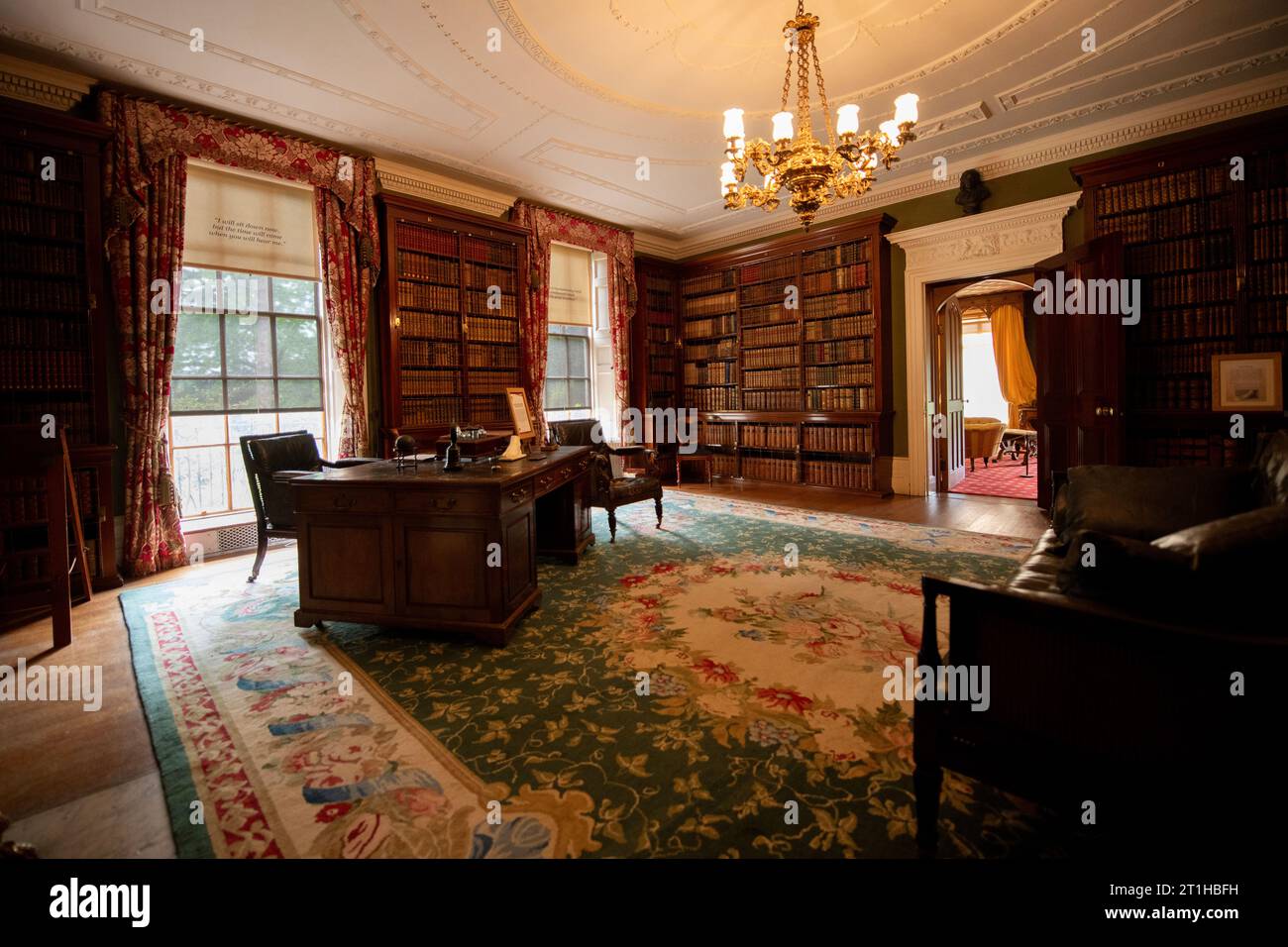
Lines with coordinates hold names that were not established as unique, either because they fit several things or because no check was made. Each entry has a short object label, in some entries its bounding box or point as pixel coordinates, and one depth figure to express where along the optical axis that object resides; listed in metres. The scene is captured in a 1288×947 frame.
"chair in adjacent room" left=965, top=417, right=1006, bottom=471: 10.13
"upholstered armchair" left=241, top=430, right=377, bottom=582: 4.03
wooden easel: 3.06
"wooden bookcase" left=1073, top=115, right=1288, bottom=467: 4.68
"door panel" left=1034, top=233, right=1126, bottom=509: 4.88
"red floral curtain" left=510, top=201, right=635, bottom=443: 7.12
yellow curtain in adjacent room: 11.55
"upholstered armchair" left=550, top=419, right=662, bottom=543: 4.96
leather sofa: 1.20
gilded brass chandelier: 3.56
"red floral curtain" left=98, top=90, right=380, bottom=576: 4.34
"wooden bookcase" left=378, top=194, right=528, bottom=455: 5.92
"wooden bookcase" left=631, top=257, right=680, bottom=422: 8.59
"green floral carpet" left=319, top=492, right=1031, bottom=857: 1.68
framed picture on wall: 4.60
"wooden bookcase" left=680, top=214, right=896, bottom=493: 7.10
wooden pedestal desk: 2.88
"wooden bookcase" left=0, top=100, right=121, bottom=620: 3.89
